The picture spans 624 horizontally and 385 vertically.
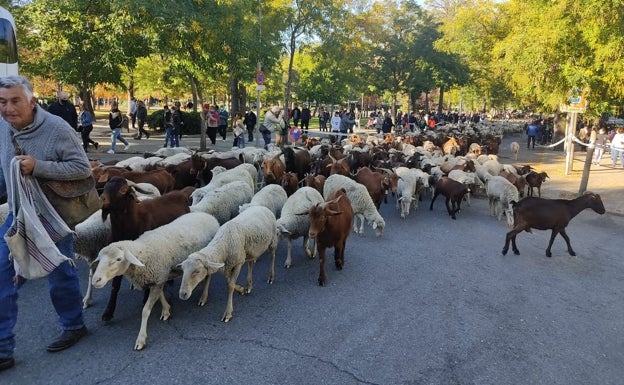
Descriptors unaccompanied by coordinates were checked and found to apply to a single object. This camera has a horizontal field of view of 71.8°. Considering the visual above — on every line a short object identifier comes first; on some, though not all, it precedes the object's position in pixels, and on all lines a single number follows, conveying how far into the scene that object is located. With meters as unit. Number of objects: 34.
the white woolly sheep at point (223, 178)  7.23
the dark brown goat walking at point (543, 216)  7.13
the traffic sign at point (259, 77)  16.97
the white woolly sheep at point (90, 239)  5.06
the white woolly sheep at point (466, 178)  10.24
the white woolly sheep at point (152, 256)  4.02
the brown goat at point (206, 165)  9.17
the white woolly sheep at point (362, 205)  7.77
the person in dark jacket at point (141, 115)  21.09
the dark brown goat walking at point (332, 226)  5.61
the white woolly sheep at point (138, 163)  9.02
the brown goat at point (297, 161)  11.17
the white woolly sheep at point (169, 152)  11.73
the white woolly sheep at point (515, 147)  19.43
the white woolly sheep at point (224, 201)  6.43
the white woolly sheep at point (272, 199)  6.75
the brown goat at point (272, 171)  9.58
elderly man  3.25
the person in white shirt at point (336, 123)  25.06
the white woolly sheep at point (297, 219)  6.19
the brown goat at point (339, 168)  9.97
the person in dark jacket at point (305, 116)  26.85
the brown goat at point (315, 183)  8.64
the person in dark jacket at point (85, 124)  14.95
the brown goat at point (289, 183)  8.95
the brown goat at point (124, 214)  4.59
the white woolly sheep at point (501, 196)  9.22
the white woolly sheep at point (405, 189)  9.70
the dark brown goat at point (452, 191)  9.82
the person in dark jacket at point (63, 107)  12.05
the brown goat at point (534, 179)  11.45
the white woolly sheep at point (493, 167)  11.90
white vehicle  10.41
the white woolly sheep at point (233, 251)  4.40
